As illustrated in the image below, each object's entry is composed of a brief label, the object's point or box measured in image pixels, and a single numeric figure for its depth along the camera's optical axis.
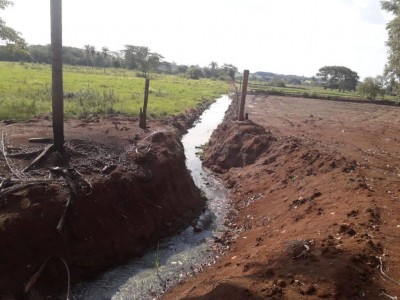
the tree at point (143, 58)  78.19
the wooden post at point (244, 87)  21.84
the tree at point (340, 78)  99.12
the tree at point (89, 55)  97.38
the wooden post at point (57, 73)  10.55
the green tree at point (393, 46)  21.77
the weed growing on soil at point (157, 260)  9.87
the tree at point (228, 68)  126.79
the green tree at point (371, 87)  61.78
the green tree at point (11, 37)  18.31
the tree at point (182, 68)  121.63
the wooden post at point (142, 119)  17.66
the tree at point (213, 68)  124.53
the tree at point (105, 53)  99.41
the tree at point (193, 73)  100.30
